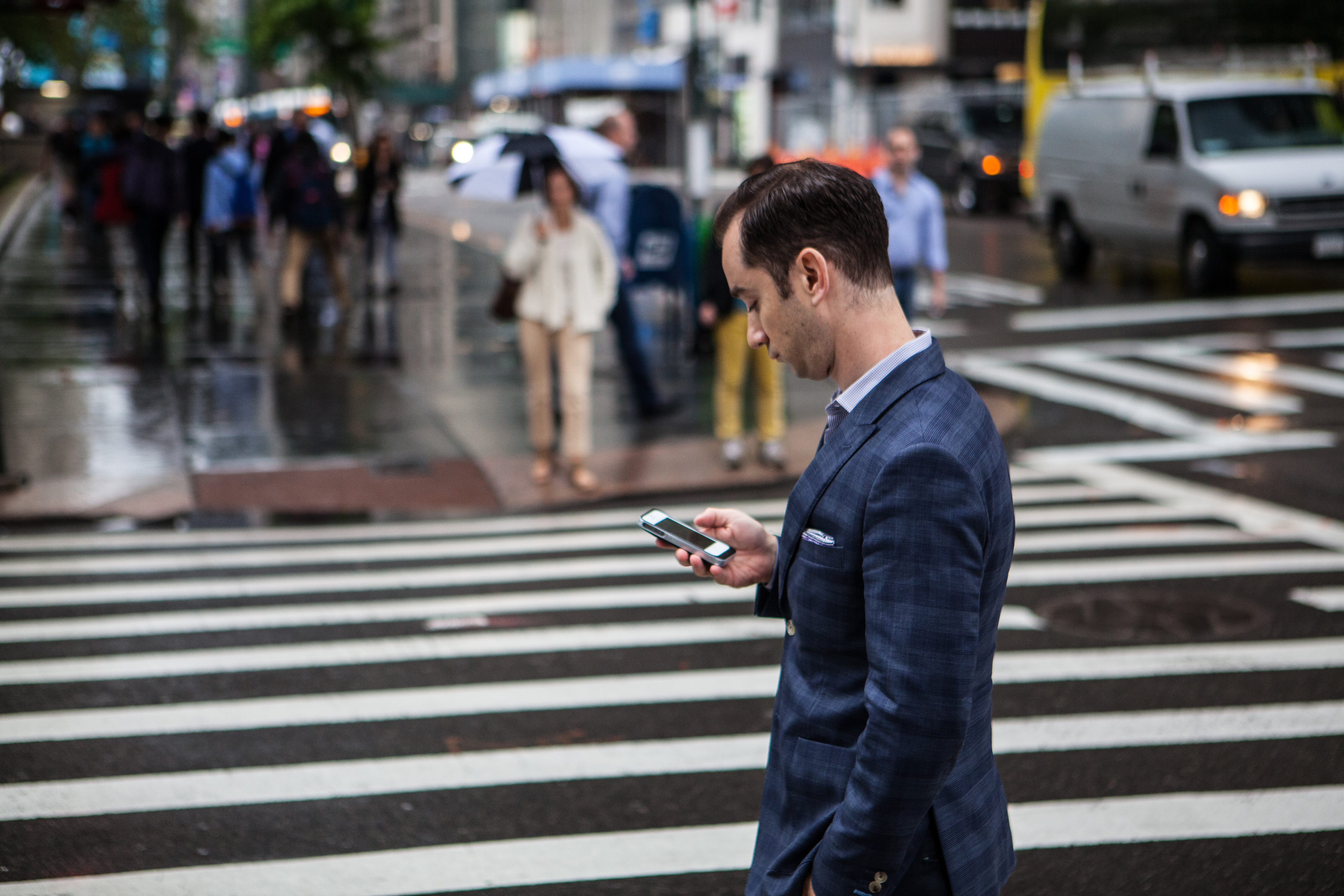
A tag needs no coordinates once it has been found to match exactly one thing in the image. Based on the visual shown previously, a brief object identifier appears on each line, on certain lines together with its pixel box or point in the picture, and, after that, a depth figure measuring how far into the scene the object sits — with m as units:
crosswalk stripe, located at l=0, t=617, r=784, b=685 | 6.41
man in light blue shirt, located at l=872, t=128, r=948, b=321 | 12.14
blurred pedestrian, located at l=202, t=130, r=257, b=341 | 18.88
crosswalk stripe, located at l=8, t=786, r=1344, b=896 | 4.39
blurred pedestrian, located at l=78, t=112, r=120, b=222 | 24.44
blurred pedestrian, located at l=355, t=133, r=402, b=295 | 19.31
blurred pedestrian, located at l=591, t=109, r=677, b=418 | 11.87
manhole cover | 6.87
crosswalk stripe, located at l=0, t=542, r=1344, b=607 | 7.70
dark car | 32.78
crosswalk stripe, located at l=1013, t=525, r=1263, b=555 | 8.56
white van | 17.72
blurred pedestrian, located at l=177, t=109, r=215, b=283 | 19.20
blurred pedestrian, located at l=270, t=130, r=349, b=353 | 16.91
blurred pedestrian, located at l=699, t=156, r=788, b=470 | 10.08
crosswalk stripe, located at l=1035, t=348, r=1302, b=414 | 12.89
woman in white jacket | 9.82
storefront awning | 39.47
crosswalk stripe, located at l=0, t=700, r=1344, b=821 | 5.03
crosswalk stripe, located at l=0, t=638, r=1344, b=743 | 5.76
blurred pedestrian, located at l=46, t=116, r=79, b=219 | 31.91
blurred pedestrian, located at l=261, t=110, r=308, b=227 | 18.08
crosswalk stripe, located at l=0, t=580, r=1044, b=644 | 7.02
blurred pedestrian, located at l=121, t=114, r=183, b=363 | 16.86
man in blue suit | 2.11
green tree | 39.69
